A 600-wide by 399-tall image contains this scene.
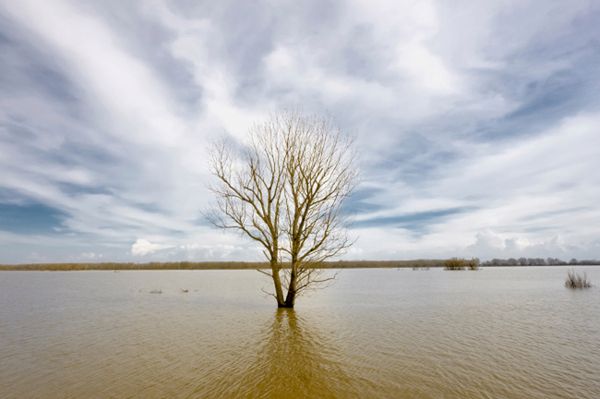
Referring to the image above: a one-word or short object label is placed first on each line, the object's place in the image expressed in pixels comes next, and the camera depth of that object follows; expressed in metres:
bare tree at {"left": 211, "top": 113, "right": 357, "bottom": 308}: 16.98
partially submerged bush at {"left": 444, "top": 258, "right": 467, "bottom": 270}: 73.50
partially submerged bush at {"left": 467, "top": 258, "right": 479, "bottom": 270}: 72.81
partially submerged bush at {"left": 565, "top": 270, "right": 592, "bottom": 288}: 28.14
